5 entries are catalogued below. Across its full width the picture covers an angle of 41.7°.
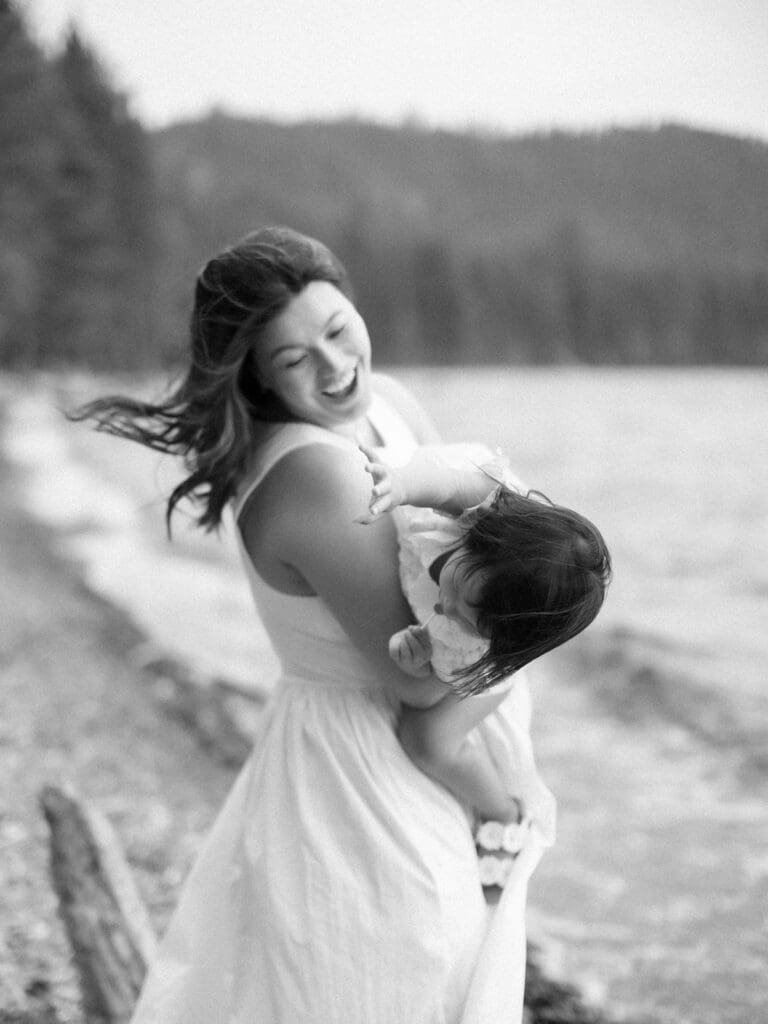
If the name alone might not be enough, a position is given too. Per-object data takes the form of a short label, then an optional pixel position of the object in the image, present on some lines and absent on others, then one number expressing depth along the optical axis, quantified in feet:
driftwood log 8.76
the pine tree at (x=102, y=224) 99.60
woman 5.88
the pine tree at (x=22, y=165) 67.46
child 5.19
